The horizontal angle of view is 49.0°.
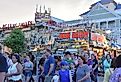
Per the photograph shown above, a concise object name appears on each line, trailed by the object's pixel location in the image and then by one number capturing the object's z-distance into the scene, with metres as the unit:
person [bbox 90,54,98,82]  4.56
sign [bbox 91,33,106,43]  15.28
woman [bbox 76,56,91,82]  3.34
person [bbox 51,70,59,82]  3.89
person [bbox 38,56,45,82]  4.20
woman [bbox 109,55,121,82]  1.86
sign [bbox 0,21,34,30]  22.17
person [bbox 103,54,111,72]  5.66
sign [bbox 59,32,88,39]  14.80
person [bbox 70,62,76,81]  4.58
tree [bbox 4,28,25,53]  19.41
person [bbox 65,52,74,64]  4.84
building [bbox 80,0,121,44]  20.36
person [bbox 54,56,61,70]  4.32
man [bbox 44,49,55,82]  3.96
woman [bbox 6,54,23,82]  3.36
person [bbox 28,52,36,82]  4.98
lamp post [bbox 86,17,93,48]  14.84
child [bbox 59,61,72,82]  3.44
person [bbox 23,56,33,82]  4.80
